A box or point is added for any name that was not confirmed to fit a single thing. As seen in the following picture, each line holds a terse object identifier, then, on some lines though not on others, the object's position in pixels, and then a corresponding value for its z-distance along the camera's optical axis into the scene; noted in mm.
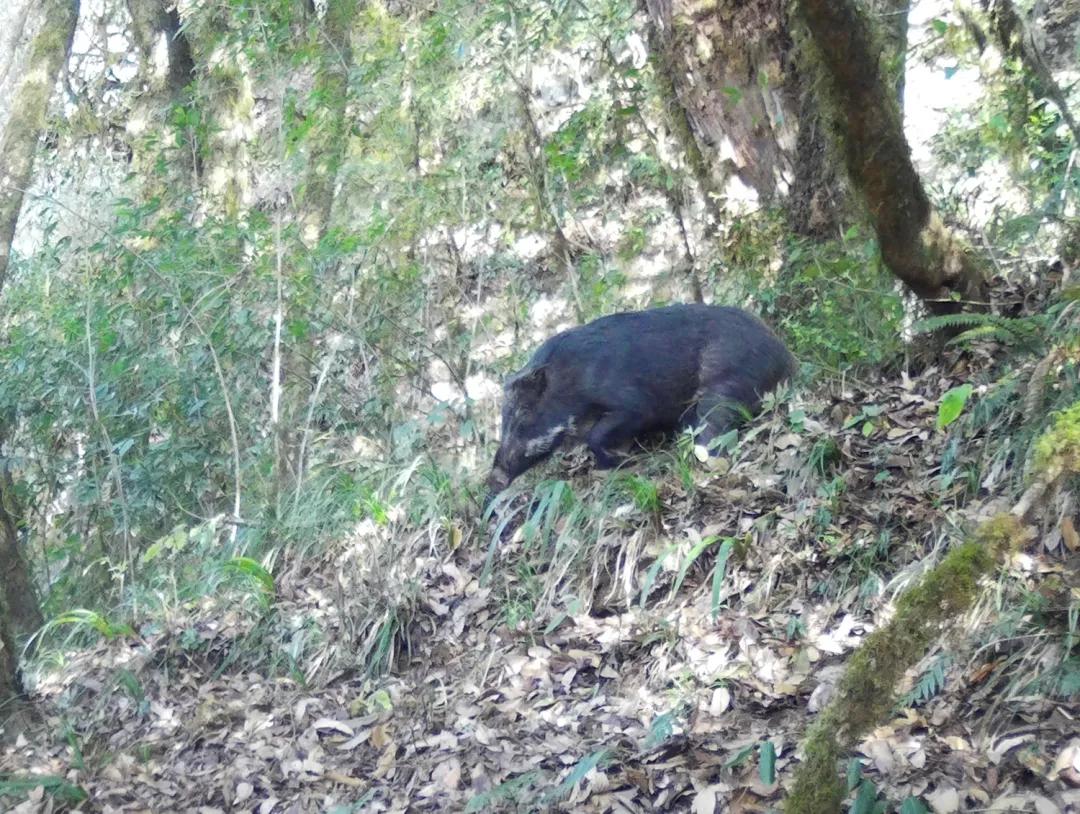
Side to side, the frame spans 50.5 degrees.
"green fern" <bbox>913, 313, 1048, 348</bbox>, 5852
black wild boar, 7148
